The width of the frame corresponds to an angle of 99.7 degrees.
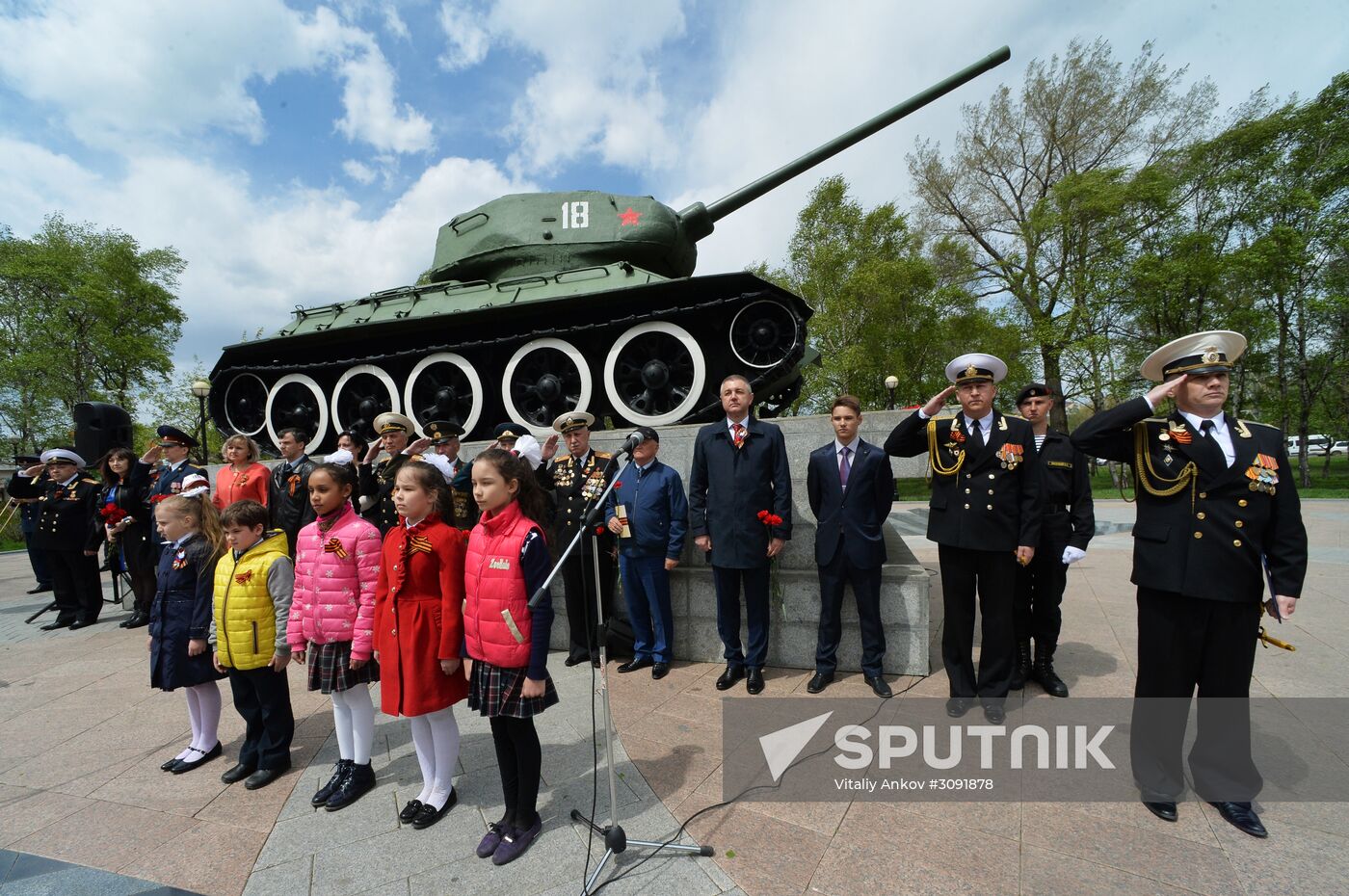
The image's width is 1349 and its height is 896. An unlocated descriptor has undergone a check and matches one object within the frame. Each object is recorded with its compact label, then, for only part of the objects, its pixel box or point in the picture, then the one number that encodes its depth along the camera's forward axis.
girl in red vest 2.26
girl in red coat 2.46
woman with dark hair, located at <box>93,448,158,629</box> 6.16
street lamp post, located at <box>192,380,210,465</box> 13.30
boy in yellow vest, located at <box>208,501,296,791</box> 2.89
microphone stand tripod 1.98
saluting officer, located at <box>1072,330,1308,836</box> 2.41
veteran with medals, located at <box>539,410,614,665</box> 4.48
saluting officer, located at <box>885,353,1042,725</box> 3.29
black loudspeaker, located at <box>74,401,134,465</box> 9.34
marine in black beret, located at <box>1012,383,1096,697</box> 3.75
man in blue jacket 4.21
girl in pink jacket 2.71
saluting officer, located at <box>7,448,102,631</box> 6.64
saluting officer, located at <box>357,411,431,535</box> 4.46
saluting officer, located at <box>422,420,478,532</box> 4.47
